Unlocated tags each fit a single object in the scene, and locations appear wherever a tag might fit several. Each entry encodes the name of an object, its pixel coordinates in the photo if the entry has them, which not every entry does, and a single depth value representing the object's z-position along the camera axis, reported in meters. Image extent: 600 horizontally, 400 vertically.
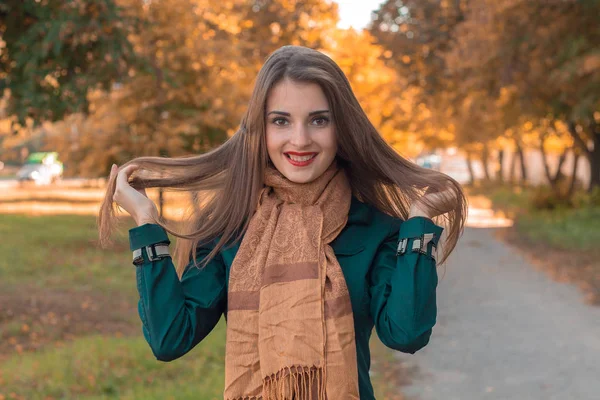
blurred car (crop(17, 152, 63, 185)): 44.53
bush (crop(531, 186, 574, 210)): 24.11
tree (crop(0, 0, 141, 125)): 7.99
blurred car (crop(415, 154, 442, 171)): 79.41
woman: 2.30
